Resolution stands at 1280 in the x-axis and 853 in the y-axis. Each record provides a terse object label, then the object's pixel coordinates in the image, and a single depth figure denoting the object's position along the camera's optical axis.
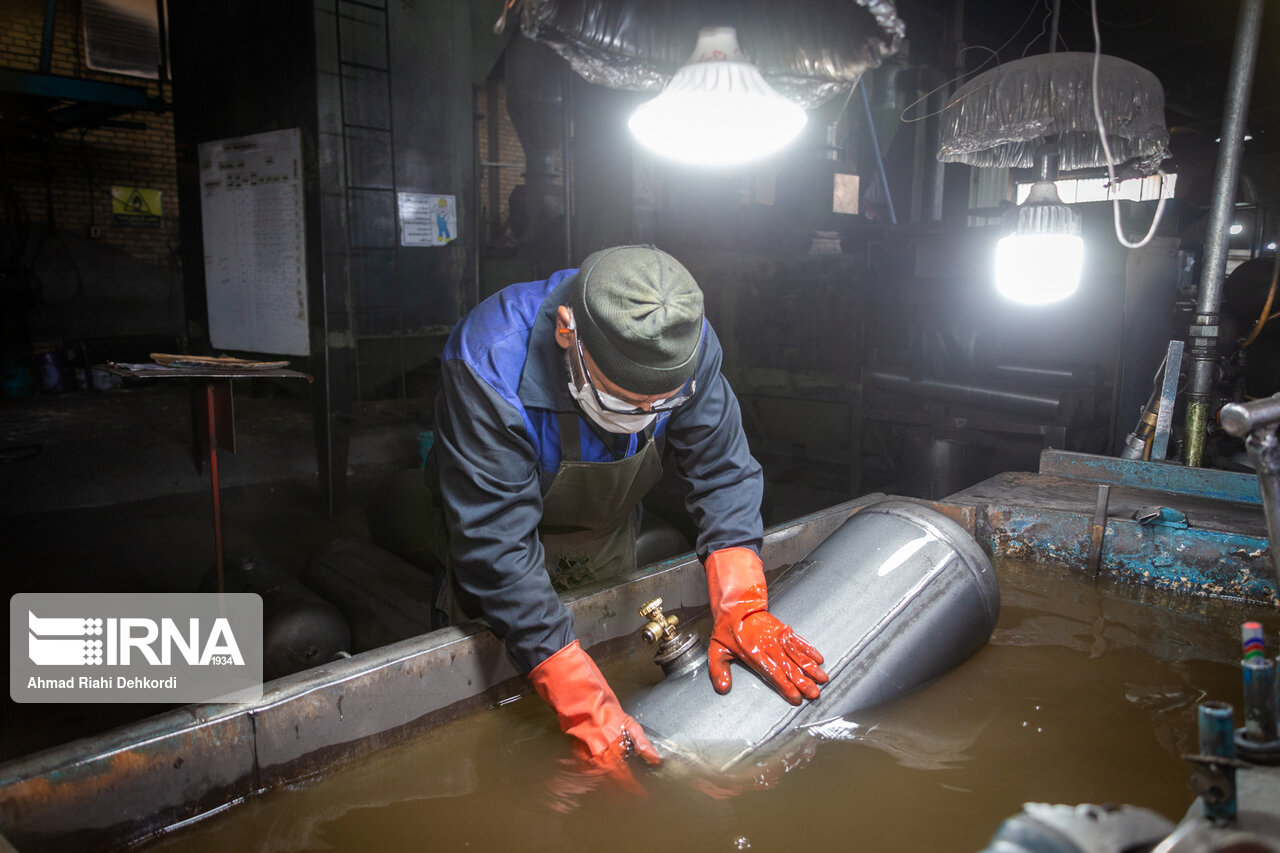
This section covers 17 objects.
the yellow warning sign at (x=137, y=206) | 10.77
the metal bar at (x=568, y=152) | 5.86
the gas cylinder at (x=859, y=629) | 1.85
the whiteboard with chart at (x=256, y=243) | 6.11
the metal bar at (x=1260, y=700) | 1.07
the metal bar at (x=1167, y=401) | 3.07
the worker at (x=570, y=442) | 1.80
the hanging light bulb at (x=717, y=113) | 2.10
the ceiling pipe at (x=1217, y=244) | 2.96
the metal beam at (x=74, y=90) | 7.23
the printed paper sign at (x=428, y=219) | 6.78
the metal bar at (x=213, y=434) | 2.83
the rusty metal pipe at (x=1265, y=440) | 1.21
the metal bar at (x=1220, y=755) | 1.00
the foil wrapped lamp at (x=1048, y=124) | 2.68
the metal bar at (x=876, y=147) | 6.95
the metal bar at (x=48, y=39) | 7.77
